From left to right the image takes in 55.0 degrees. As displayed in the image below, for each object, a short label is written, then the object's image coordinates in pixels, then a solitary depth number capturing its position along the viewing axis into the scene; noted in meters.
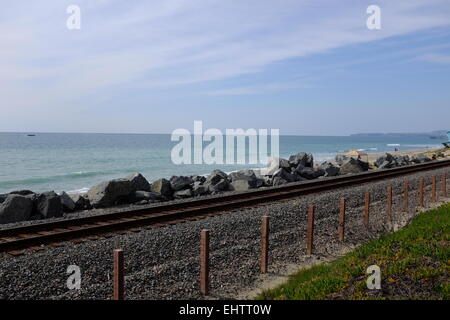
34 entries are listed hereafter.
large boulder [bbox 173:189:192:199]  19.23
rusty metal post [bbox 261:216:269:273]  8.13
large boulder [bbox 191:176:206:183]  23.62
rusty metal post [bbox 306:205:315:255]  9.44
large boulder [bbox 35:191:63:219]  14.36
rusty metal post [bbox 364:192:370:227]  11.97
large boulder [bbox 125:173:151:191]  18.61
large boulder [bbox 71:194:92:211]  16.41
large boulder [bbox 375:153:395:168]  38.06
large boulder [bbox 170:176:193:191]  20.03
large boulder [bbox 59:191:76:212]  15.88
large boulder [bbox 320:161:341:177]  29.06
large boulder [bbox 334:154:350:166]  42.20
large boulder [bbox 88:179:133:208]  16.69
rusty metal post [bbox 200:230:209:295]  6.96
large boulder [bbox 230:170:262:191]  22.08
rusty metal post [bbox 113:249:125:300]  5.98
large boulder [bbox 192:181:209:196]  19.85
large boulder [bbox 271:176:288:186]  24.30
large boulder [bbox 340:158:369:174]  32.44
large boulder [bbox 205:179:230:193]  20.44
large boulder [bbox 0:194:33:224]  13.66
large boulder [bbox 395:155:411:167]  39.41
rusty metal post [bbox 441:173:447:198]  17.60
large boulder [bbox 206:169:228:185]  21.62
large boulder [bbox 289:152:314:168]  30.95
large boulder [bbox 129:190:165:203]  17.62
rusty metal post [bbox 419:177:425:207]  15.30
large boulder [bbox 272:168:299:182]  25.10
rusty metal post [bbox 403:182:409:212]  14.25
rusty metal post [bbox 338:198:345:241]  10.57
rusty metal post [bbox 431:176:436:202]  16.50
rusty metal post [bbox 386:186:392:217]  13.24
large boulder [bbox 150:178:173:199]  19.05
